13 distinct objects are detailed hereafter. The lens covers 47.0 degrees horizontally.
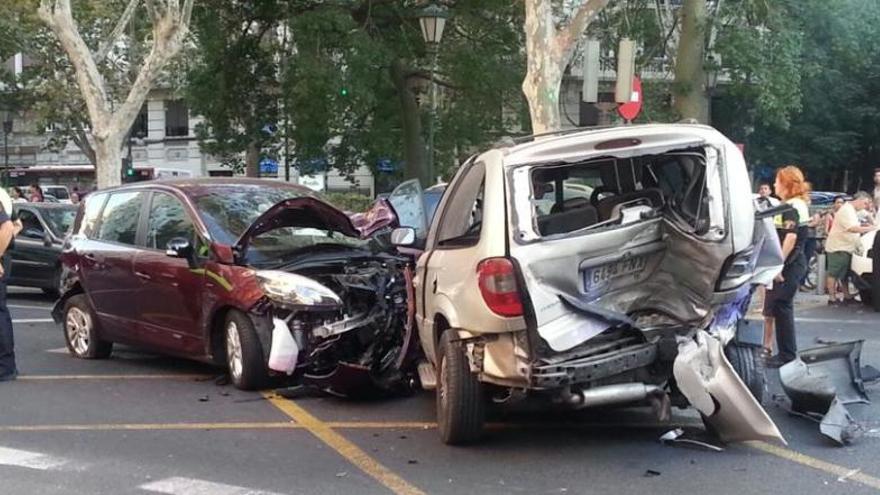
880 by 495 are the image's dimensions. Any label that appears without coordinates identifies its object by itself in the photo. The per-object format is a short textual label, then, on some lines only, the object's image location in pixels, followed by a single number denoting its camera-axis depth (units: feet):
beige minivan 18.20
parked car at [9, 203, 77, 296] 47.98
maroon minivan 25.22
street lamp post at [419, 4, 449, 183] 58.49
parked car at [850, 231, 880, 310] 44.11
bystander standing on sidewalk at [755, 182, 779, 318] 25.79
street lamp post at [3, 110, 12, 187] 137.80
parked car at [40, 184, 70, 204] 143.05
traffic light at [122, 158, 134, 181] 134.72
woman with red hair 27.50
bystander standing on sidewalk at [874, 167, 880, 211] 49.49
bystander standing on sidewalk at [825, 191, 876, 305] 45.16
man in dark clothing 27.55
